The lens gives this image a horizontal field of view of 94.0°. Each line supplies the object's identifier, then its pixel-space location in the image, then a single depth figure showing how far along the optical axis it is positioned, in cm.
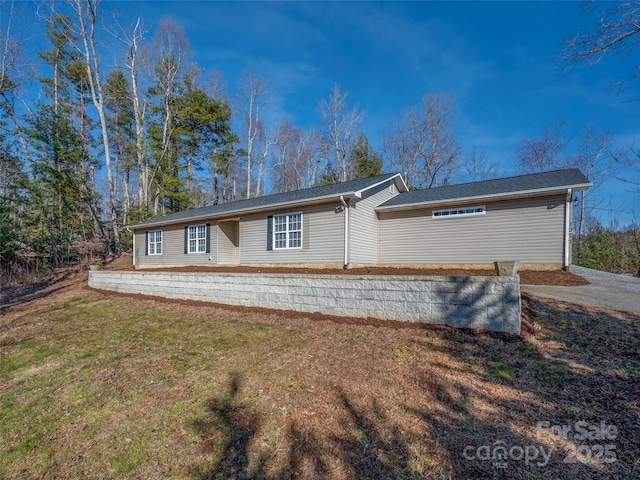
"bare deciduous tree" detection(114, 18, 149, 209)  1941
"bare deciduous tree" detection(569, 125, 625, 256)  2052
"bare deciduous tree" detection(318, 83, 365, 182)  2394
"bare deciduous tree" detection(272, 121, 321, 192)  2727
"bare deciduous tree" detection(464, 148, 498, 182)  2464
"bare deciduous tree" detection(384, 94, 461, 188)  2288
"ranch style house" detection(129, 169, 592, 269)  920
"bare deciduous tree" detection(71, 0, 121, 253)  1769
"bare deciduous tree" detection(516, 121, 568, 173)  2198
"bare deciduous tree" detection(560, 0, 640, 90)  650
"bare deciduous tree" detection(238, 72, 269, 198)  2458
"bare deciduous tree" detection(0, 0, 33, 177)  1612
